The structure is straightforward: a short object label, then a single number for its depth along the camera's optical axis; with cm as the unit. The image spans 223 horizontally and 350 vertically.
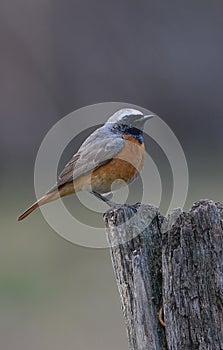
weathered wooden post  725
